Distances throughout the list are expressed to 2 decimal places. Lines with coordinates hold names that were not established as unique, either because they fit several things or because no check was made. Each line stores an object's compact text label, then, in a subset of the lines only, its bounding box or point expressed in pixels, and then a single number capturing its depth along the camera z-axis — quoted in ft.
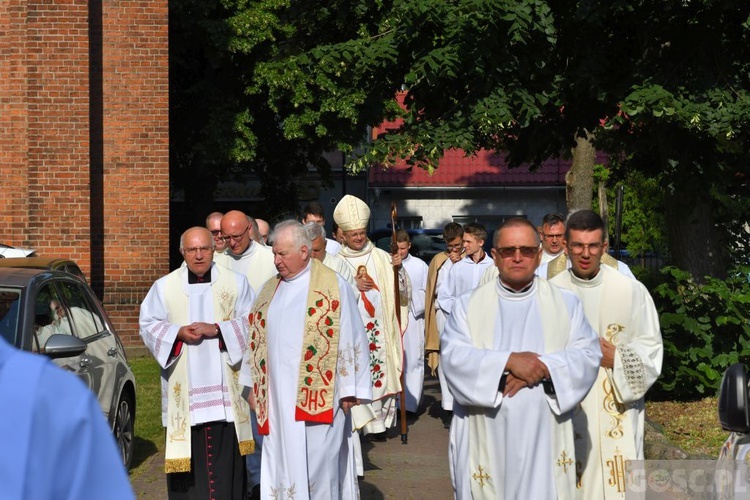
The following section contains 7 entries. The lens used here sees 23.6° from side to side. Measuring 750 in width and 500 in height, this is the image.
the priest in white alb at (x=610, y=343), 30.22
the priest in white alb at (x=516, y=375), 25.34
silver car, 37.11
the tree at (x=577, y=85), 55.77
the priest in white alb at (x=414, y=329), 65.54
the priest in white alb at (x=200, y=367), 38.66
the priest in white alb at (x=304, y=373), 33.69
